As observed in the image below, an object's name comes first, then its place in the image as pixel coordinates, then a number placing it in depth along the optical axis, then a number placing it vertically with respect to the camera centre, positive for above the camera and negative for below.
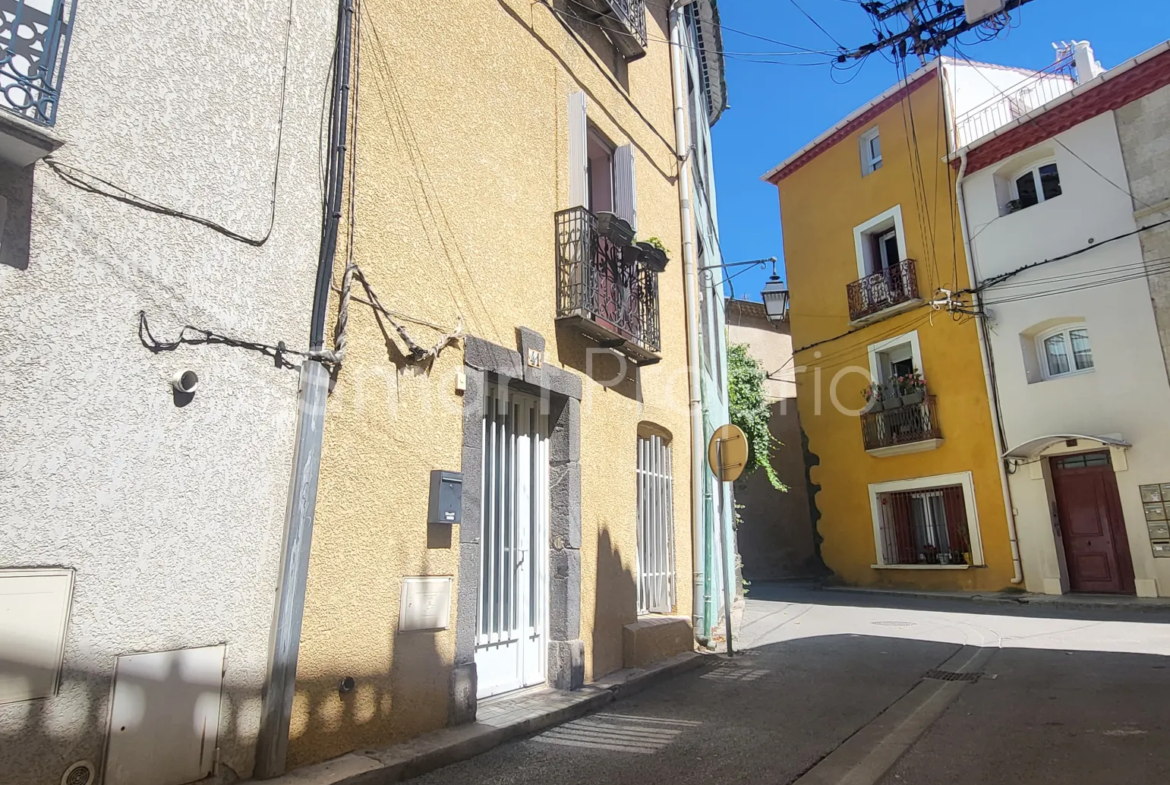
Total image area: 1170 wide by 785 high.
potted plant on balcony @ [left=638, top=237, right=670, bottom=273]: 7.12 +3.02
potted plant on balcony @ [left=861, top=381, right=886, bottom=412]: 16.72 +3.73
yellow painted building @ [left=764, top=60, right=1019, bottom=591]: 14.79 +4.54
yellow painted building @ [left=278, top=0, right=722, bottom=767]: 4.12 +1.27
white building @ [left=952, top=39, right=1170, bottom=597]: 11.84 +3.80
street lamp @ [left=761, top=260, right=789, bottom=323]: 10.95 +3.94
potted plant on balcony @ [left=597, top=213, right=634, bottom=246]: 6.54 +3.02
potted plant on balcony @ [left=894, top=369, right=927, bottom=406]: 15.65 +3.68
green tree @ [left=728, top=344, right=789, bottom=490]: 14.42 +3.23
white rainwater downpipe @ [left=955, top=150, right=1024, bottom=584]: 13.56 +3.16
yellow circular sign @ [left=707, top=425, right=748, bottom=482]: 7.08 +1.06
